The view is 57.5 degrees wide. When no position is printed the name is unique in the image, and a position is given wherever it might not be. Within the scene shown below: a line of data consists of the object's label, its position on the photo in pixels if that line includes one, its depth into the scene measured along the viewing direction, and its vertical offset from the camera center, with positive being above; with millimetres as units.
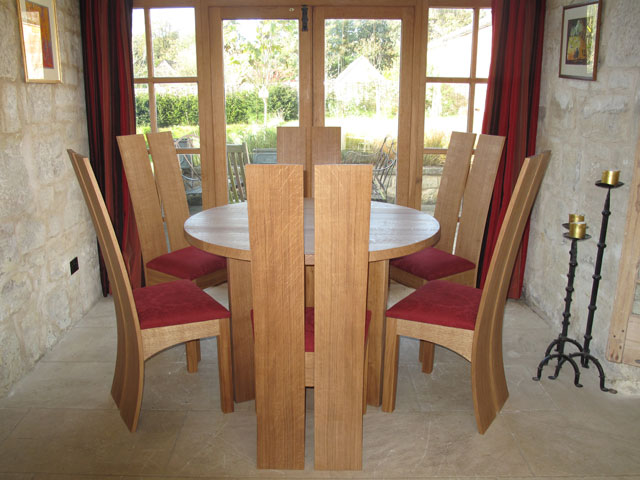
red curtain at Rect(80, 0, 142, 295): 3680 +143
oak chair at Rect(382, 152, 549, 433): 2254 -831
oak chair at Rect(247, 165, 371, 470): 1851 -665
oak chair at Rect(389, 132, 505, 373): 3070 -582
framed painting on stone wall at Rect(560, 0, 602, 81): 3006 +415
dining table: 2342 -617
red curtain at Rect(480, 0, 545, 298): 3668 +174
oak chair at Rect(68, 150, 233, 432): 2242 -840
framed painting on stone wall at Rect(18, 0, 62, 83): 2930 +386
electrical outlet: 3527 -897
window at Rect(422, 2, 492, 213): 3893 +270
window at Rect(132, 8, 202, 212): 3883 +233
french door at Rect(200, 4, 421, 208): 3902 +249
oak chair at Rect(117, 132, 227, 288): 3076 -550
